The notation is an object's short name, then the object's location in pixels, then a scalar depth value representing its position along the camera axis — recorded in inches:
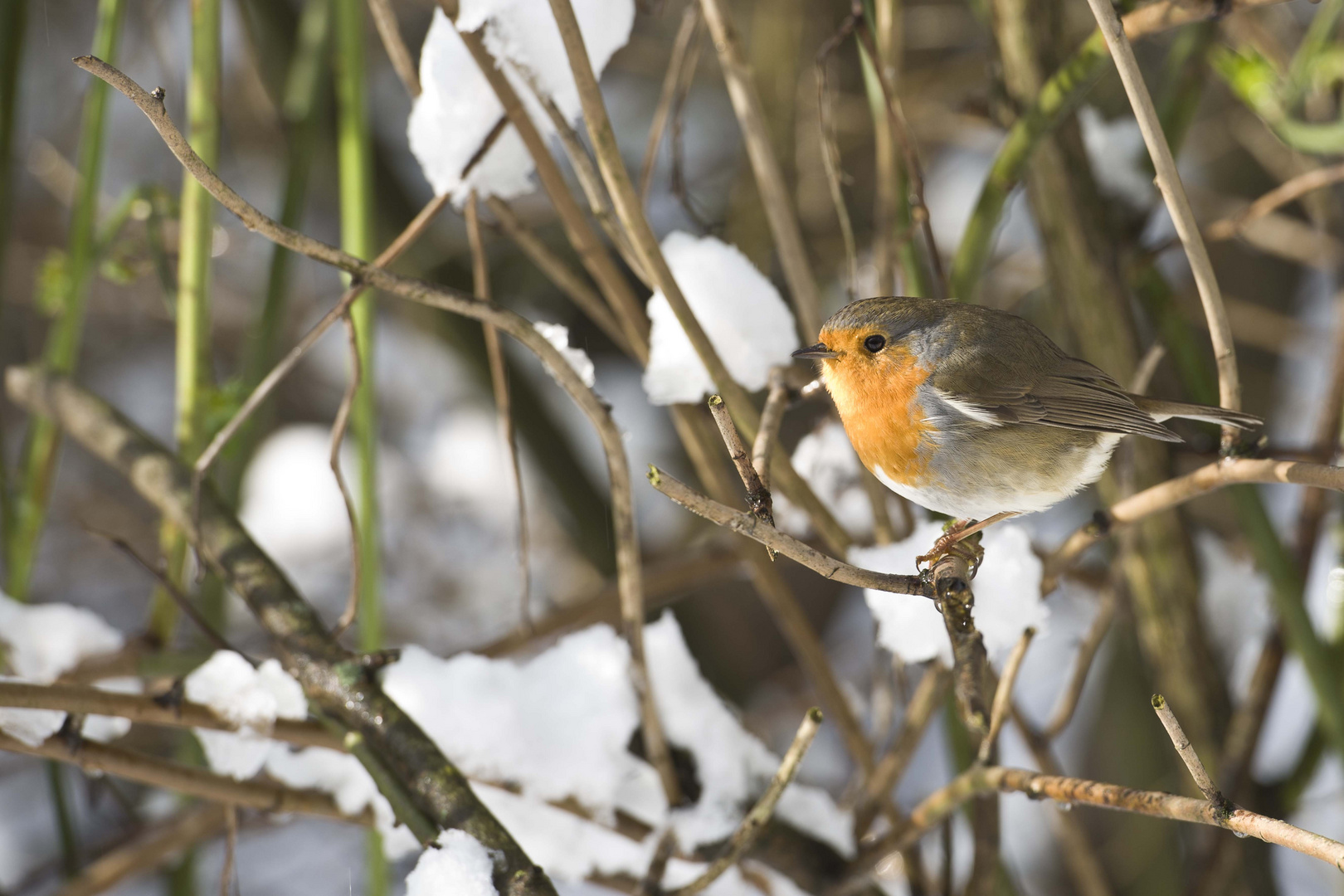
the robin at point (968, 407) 225.9
